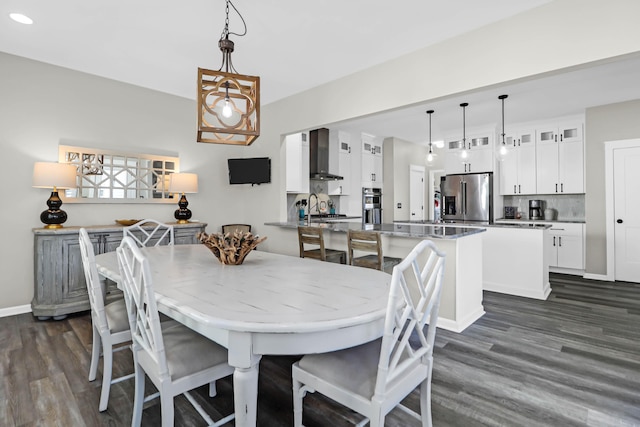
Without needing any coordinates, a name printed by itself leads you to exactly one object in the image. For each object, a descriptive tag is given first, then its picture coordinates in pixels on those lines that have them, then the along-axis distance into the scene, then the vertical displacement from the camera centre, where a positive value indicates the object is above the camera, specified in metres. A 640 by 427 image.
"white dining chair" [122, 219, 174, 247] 3.69 -0.26
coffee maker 5.78 +0.06
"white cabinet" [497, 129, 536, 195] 5.64 +0.85
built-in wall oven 6.57 +0.16
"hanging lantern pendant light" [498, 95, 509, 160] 4.21 +0.87
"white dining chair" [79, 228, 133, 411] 1.75 -0.61
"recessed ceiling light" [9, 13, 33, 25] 2.59 +1.60
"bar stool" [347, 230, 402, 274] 2.84 -0.32
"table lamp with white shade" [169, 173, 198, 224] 4.16 +0.34
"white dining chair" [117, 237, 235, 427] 1.25 -0.60
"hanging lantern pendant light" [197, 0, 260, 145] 1.90 +0.72
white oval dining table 1.13 -0.38
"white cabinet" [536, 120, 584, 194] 5.18 +0.90
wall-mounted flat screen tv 4.55 +0.62
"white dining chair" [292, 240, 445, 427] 1.11 -0.62
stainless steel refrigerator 5.77 +0.28
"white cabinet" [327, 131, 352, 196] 5.84 +0.97
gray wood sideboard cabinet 3.11 -0.60
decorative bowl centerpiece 2.13 -0.21
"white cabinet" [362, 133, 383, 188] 6.47 +1.06
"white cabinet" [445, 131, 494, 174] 5.80 +1.08
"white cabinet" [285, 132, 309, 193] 4.70 +0.77
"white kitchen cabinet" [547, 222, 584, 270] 4.94 -0.52
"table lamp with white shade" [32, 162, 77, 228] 3.13 +0.32
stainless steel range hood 5.44 +0.99
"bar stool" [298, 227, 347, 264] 3.17 -0.33
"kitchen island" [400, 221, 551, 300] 3.77 -0.59
